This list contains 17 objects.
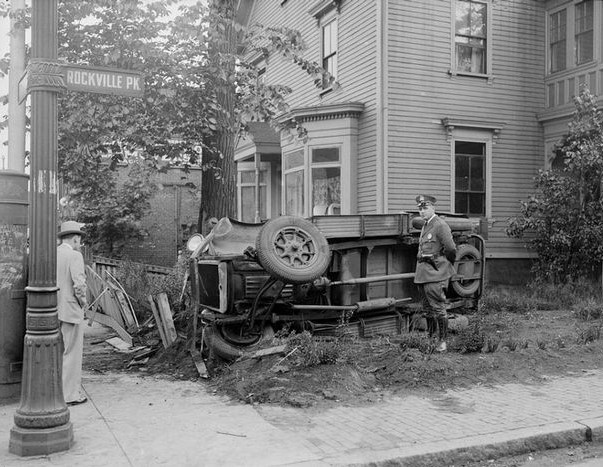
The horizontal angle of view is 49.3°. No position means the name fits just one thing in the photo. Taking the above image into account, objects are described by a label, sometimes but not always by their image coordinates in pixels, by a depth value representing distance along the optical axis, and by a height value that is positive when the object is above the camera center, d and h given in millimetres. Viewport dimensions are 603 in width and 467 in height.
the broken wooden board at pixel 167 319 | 8703 -1289
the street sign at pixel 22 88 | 5091 +1082
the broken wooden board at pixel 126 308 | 10523 -1392
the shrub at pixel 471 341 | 7859 -1426
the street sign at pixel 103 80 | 5145 +1153
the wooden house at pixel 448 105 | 15000 +2801
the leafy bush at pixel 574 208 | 13625 +325
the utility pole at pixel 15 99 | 8625 +1616
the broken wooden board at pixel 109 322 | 9680 -1526
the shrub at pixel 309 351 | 6906 -1370
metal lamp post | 4859 -340
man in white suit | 6359 -889
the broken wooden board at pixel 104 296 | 10570 -1221
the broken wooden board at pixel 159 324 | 8719 -1372
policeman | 8336 -549
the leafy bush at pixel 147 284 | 10359 -1088
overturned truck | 7633 -701
